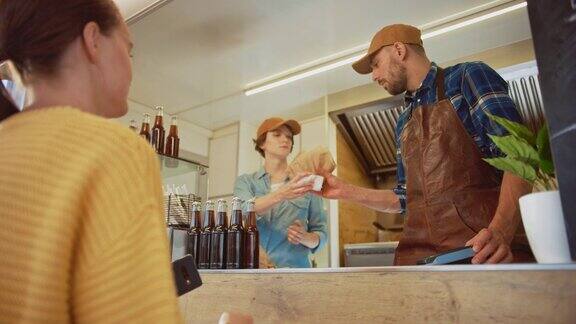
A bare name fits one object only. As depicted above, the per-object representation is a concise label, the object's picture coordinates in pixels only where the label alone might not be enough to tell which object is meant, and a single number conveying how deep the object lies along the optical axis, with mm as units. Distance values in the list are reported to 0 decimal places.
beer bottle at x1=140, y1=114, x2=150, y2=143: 1720
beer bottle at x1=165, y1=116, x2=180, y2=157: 1794
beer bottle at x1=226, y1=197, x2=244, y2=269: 1400
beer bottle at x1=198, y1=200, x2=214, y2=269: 1468
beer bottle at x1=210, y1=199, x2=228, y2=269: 1419
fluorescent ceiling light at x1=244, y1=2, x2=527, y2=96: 2049
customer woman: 408
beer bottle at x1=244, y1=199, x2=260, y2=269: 1423
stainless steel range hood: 2750
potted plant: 728
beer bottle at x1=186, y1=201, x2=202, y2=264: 1519
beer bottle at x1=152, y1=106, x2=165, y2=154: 1740
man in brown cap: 1266
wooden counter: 720
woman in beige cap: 1829
